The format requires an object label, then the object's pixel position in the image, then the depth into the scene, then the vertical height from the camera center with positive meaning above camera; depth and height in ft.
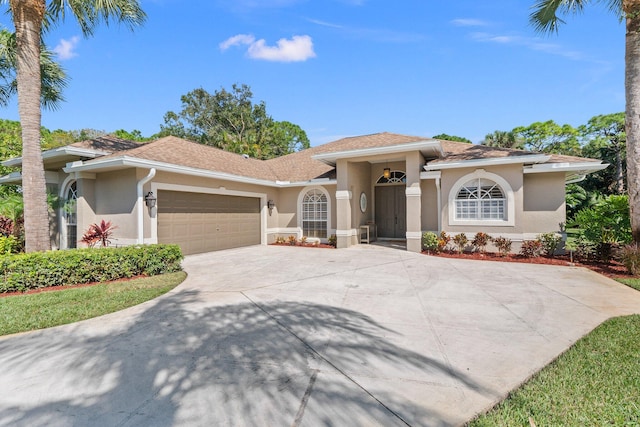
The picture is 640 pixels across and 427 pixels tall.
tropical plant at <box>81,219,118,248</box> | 29.96 -1.98
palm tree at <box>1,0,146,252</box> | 24.89 +9.10
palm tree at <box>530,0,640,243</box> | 26.11 +8.99
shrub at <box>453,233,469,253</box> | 36.32 -3.77
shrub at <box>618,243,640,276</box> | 24.21 -4.23
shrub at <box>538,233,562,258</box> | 34.01 -3.92
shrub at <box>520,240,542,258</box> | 33.73 -4.52
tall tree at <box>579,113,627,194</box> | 73.92 +15.05
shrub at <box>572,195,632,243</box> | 29.89 -1.45
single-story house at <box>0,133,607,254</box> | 33.06 +2.82
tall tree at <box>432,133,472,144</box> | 130.01 +32.65
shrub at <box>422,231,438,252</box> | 37.17 -3.82
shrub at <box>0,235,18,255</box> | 28.17 -2.53
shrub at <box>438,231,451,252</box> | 37.00 -3.80
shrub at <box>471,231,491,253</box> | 35.65 -3.63
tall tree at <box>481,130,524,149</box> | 79.25 +19.00
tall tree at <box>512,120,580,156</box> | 95.50 +23.95
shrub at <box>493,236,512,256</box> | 34.71 -4.19
